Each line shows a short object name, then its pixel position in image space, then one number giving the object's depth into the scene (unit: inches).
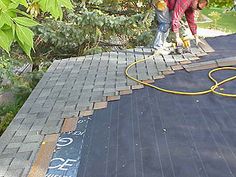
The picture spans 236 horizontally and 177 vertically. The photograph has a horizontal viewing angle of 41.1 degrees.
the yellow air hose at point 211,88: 152.1
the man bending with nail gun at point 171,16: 212.1
